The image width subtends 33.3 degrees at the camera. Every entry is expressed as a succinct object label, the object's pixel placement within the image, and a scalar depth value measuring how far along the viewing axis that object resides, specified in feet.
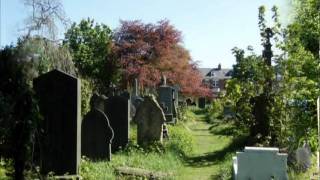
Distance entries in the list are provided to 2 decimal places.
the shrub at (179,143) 52.70
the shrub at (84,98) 69.00
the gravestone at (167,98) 91.91
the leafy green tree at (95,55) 134.10
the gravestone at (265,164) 29.68
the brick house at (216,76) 335.88
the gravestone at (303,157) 38.42
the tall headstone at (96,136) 41.60
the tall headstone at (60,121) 32.48
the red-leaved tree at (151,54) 136.56
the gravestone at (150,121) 54.49
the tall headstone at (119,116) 51.75
